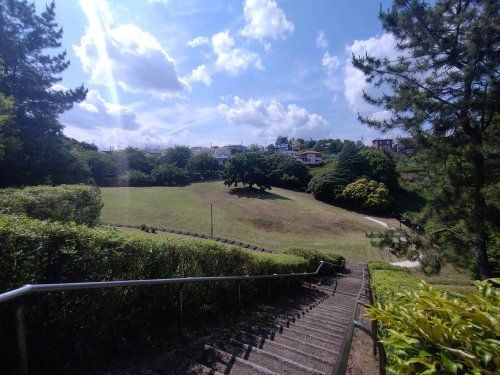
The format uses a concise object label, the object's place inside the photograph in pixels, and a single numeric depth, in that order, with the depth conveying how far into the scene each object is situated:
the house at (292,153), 112.06
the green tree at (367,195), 46.34
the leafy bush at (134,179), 59.07
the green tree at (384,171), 53.53
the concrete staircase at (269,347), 3.39
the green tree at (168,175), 62.94
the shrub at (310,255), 15.05
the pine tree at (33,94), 20.34
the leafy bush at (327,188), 51.34
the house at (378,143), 109.71
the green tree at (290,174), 60.62
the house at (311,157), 93.75
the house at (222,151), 130.61
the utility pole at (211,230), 29.89
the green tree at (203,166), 69.69
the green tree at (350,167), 52.75
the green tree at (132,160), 66.31
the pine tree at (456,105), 10.48
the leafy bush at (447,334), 1.27
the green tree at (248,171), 52.16
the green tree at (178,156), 78.54
